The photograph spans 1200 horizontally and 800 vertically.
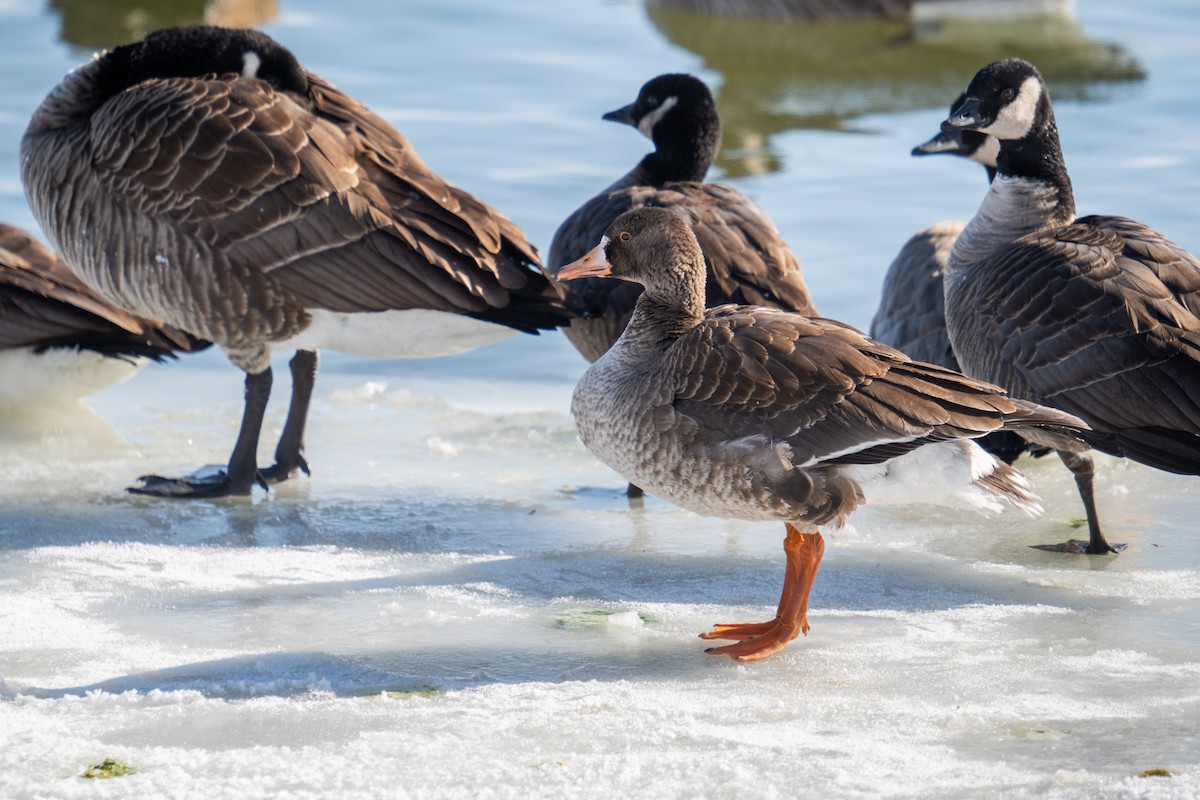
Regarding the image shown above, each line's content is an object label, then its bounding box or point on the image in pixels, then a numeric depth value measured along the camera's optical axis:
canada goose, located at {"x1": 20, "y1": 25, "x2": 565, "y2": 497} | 12.34
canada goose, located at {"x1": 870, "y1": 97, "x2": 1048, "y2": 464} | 13.87
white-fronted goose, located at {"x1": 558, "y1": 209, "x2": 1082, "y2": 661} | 9.23
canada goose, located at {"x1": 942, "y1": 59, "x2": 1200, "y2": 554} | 10.68
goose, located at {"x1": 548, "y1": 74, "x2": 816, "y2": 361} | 12.75
